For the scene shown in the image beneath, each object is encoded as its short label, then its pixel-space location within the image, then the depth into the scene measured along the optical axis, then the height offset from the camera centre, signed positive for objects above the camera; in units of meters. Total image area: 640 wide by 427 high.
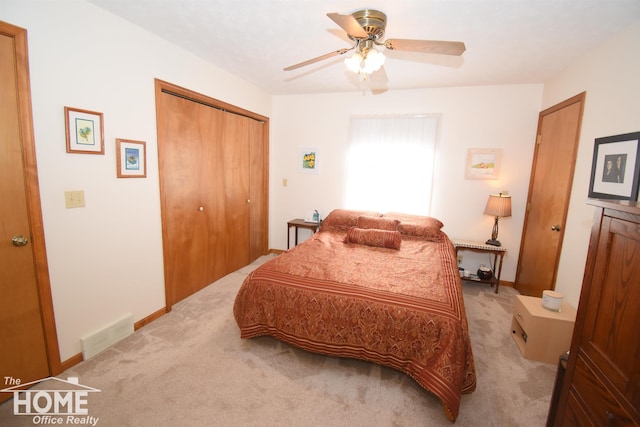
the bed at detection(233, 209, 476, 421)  1.65 -0.88
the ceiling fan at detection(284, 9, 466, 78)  1.64 +0.83
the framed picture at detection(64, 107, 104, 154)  1.82 +0.25
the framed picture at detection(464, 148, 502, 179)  3.40 +0.23
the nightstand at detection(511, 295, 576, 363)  2.08 -1.11
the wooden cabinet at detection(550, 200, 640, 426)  0.80 -0.46
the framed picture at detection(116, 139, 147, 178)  2.16 +0.09
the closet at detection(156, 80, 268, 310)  2.63 -0.14
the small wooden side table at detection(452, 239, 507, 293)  3.26 -0.79
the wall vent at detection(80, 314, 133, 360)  1.99 -1.27
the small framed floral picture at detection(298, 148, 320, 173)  4.12 +0.23
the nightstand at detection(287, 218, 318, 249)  3.98 -0.70
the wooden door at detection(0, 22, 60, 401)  1.53 -0.41
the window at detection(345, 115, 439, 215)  3.64 +0.22
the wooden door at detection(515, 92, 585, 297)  2.55 -0.11
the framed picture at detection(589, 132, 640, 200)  1.79 +0.13
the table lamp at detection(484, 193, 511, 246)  3.18 -0.27
